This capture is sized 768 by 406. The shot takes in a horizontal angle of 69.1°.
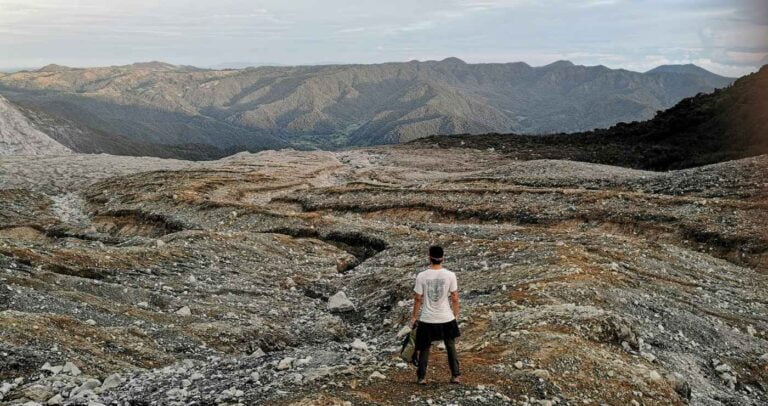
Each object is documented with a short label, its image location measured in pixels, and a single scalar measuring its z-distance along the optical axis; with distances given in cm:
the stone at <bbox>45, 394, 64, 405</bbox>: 1256
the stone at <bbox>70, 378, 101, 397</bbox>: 1306
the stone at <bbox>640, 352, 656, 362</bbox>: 1585
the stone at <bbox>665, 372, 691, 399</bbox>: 1428
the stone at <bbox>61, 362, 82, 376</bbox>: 1434
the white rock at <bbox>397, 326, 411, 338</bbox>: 1853
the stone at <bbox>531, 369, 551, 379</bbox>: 1334
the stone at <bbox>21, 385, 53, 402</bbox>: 1283
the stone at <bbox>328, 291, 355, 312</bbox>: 2425
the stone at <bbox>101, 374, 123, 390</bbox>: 1384
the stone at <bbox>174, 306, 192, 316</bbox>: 2133
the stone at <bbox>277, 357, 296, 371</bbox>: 1481
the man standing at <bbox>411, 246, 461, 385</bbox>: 1269
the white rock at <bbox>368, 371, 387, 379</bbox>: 1331
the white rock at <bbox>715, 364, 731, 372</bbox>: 1681
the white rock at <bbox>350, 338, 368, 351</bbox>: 1723
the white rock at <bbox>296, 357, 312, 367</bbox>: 1510
